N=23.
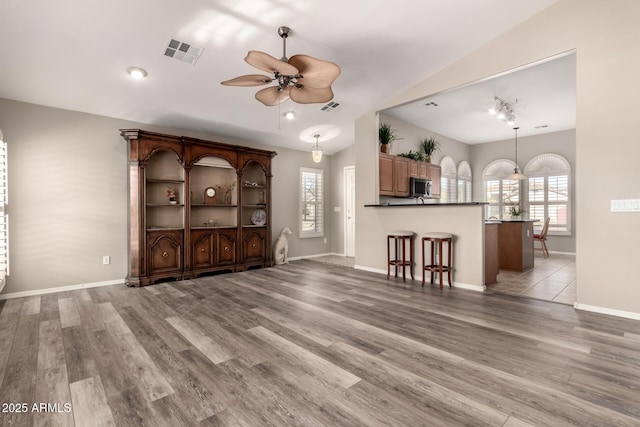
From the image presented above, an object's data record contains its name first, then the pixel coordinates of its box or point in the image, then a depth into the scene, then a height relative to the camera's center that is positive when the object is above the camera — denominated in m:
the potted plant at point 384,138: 5.95 +1.42
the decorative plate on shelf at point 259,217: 6.18 -0.09
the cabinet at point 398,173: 5.87 +0.80
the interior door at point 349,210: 7.52 +0.03
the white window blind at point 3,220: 3.69 -0.06
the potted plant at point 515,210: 8.26 +0.01
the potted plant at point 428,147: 7.37 +1.57
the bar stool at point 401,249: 4.90 -0.62
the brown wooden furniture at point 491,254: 4.45 -0.64
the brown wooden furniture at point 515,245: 5.56 -0.64
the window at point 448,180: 8.35 +0.85
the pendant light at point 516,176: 7.65 +0.85
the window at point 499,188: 8.82 +0.65
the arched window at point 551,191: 7.91 +0.51
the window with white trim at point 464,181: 9.03 +0.89
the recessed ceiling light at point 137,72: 3.75 +1.74
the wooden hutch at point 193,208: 4.64 +0.10
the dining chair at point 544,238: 7.14 -0.64
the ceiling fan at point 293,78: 2.56 +1.25
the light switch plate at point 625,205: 3.10 +0.05
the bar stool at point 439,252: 4.46 -0.60
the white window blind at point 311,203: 7.30 +0.23
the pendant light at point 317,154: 6.36 +1.20
